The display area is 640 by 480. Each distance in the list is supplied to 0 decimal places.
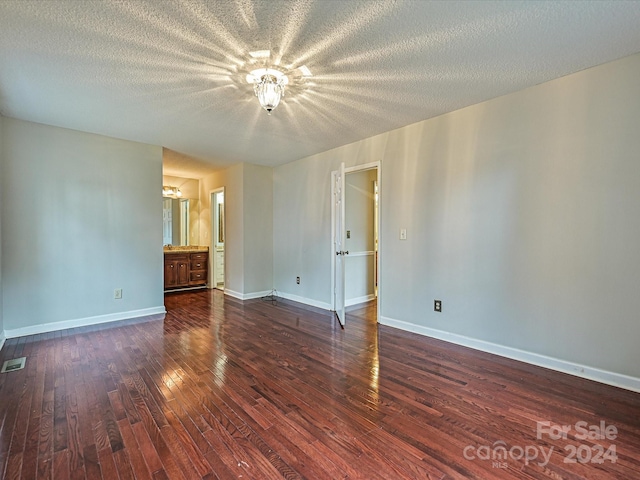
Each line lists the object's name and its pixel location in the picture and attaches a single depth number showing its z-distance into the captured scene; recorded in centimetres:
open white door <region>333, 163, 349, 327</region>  388
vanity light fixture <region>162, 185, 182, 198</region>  623
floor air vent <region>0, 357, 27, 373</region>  252
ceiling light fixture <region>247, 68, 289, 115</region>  231
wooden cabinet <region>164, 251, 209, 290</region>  582
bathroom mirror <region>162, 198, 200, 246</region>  637
